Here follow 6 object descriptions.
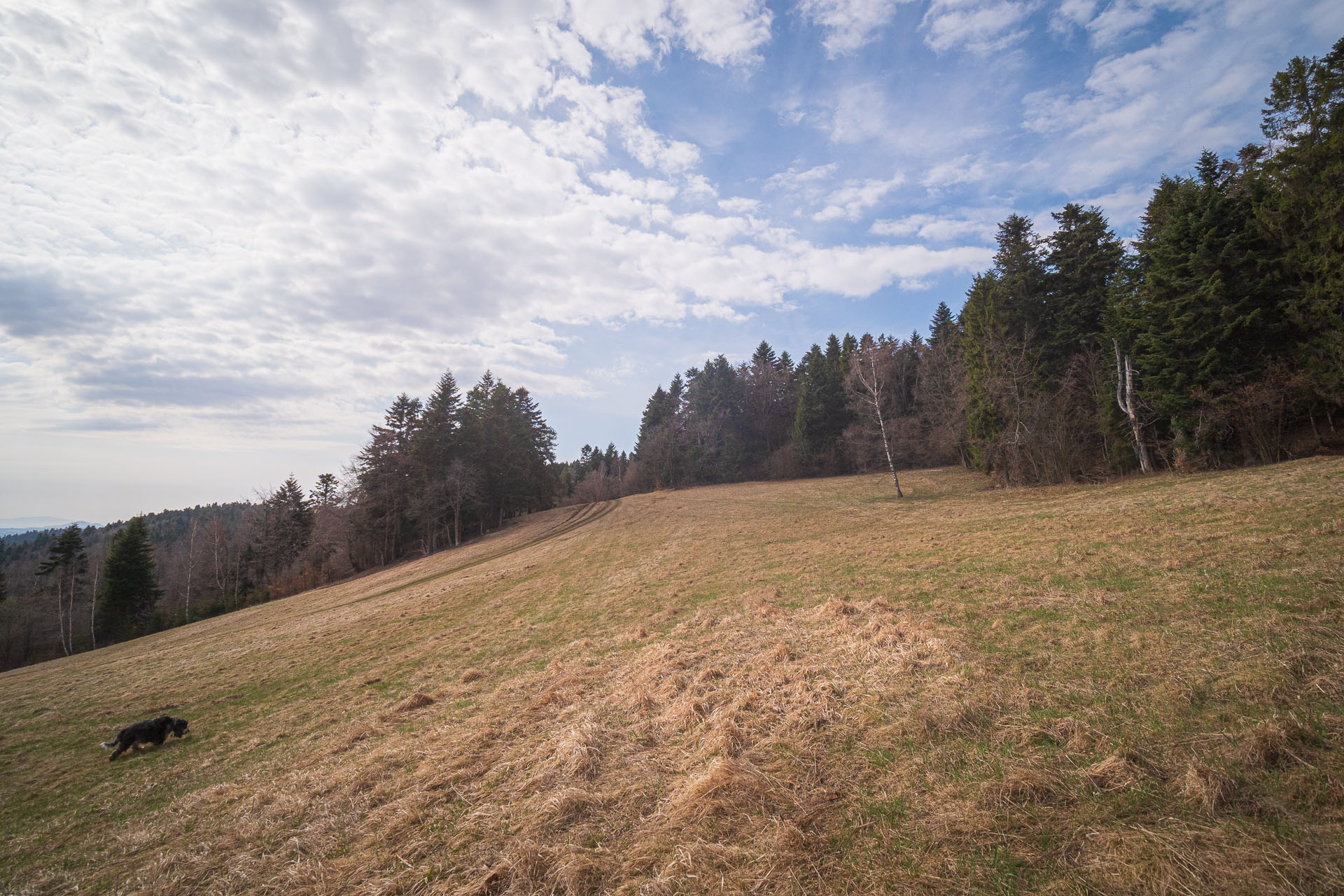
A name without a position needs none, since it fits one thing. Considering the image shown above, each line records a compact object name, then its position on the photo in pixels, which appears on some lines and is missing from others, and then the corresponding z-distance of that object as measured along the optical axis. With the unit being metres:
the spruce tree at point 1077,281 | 30.28
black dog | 9.39
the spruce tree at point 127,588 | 46.91
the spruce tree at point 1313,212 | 17.84
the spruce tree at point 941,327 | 50.85
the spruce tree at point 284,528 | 54.31
